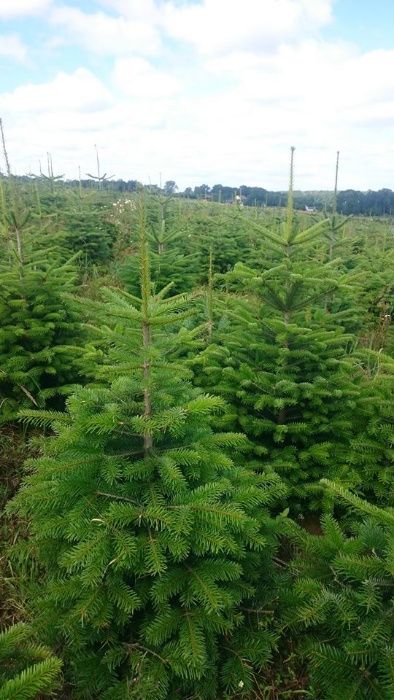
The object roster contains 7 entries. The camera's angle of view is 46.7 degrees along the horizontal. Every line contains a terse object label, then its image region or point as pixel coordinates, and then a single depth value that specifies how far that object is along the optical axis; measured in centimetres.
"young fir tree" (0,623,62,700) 159
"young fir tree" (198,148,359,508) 397
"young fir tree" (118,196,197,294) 776
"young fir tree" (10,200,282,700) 233
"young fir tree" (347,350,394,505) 365
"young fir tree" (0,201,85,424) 469
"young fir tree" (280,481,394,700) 219
